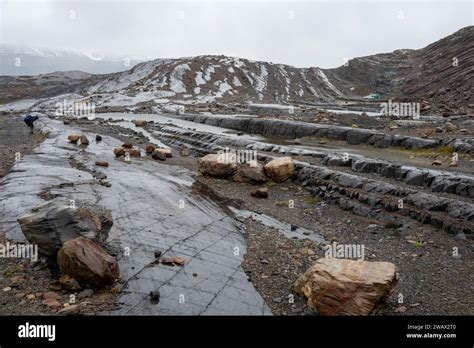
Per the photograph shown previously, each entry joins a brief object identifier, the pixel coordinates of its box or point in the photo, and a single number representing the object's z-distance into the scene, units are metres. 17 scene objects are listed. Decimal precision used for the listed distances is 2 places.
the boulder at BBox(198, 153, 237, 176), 22.45
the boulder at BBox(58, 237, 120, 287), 9.28
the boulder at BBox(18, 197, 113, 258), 10.13
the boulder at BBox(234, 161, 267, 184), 21.78
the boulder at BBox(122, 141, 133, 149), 28.89
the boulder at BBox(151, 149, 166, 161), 27.14
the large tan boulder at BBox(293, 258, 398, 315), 8.79
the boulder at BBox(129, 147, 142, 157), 27.16
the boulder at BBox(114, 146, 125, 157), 26.45
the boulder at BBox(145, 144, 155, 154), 29.11
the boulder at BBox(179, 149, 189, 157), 30.17
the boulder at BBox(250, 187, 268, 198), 19.88
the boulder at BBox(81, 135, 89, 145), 30.68
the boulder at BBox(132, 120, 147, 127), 47.14
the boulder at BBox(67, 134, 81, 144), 30.64
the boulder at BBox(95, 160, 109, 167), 22.41
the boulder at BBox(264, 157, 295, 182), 21.80
